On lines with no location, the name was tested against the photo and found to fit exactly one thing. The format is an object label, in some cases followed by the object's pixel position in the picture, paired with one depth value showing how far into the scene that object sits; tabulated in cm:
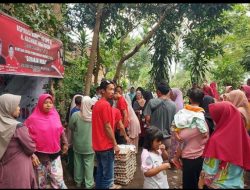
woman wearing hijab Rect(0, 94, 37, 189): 196
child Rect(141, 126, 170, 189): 193
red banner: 258
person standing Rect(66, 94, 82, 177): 323
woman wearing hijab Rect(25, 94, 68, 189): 232
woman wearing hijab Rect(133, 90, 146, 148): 456
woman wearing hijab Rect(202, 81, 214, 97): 393
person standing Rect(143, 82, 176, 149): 314
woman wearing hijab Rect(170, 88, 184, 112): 398
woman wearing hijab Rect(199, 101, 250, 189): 171
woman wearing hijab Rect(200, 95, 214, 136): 255
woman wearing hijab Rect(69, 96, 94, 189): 300
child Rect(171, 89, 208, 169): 212
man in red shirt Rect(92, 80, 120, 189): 255
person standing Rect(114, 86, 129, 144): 375
